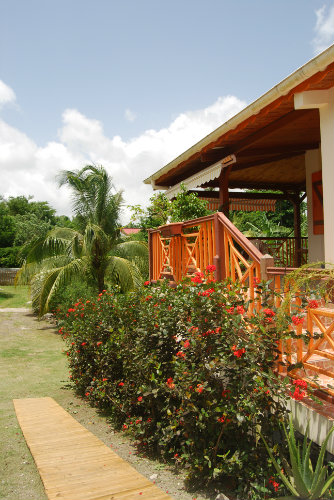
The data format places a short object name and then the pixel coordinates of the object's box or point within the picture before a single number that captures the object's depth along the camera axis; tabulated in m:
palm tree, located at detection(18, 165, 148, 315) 16.34
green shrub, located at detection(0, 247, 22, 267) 33.91
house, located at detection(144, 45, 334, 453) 4.16
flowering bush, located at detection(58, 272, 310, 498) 3.80
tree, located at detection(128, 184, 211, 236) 9.37
